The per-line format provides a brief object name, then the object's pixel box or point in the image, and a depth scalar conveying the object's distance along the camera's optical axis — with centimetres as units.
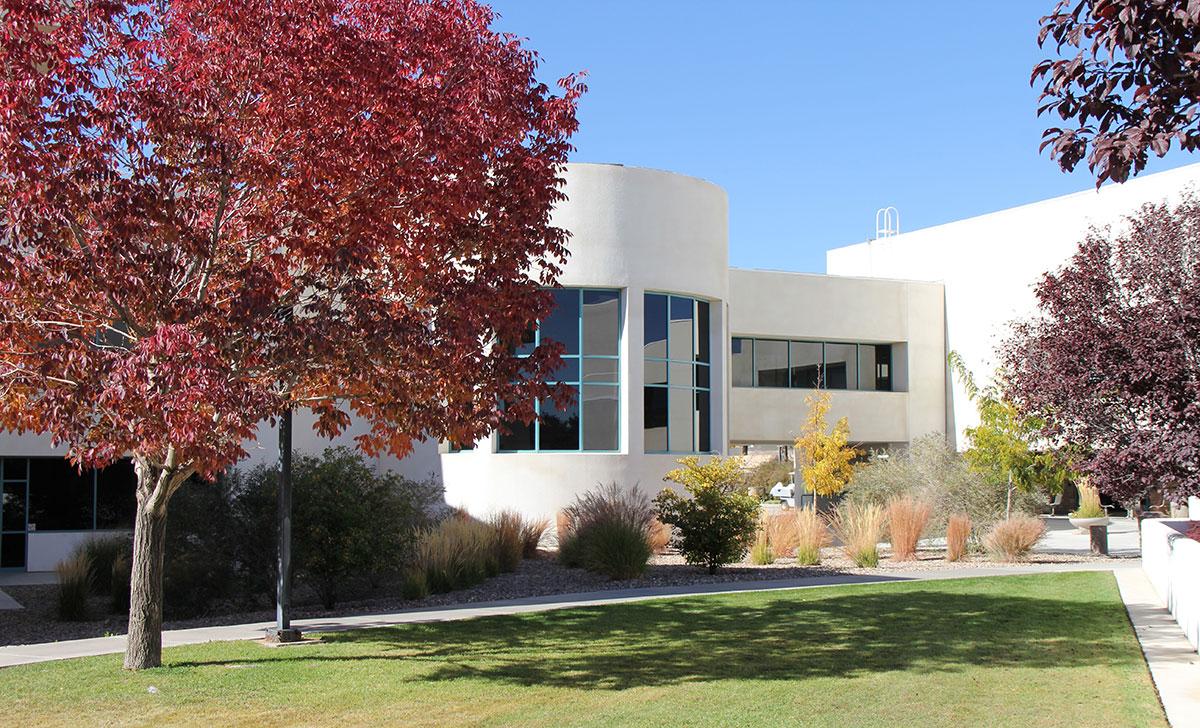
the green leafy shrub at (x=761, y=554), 1994
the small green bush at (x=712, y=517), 1878
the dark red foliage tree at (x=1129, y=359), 1495
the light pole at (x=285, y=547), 1205
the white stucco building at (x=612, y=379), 2398
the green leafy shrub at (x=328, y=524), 1519
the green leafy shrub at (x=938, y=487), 2559
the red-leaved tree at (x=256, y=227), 838
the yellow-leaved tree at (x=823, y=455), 2831
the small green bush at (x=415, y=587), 1609
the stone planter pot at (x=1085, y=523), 2308
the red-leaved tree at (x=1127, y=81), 531
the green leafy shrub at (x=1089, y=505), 3056
